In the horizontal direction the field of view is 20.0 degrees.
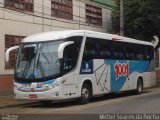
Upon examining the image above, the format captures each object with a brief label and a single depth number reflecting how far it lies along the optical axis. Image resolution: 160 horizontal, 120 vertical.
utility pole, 31.73
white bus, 18.89
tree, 37.31
